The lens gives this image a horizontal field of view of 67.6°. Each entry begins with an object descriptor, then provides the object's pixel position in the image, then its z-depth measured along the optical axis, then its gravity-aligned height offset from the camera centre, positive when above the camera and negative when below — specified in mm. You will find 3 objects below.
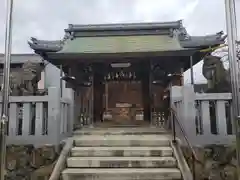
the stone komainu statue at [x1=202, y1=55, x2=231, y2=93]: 4063 +623
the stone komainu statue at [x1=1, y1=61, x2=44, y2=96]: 4105 +554
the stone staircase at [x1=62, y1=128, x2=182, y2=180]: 3198 -1088
